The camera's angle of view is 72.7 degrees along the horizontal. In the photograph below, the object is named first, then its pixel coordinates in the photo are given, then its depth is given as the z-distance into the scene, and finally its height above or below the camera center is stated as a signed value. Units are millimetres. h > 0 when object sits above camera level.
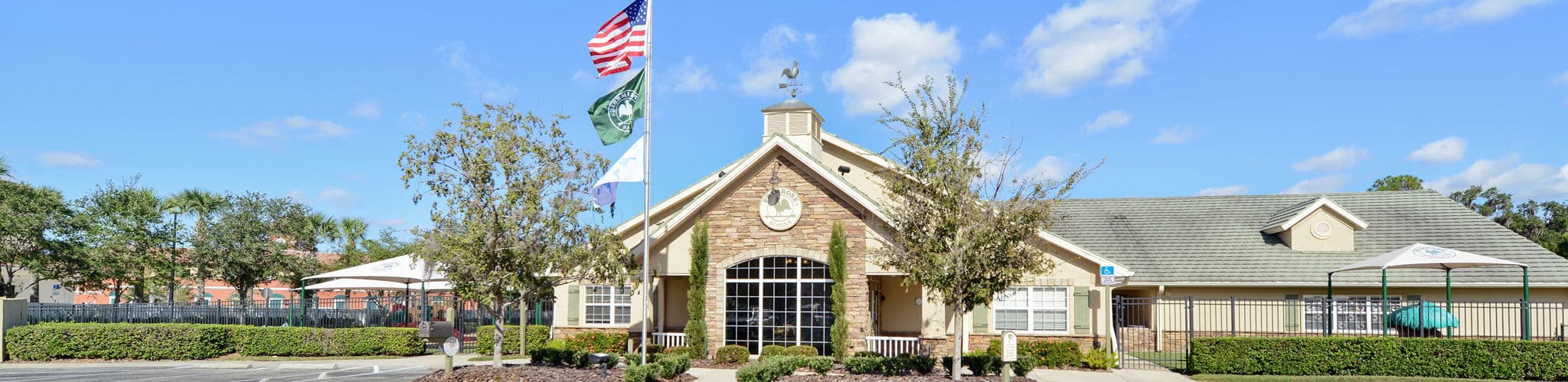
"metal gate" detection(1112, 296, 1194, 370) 25453 -2166
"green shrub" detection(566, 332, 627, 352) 22609 -2137
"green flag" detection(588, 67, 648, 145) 17500 +2104
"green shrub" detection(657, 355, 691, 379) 16672 -1984
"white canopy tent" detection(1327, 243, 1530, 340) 20234 -333
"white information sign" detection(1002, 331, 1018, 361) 15492 -1527
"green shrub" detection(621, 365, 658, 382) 14984 -1870
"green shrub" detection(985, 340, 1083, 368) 20047 -2085
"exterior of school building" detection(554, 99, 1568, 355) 20844 -375
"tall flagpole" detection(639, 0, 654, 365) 17266 +2472
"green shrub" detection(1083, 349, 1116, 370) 19797 -2185
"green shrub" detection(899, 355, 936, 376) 17094 -1963
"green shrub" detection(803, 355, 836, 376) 17422 -2016
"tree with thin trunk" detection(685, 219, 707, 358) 20594 -1062
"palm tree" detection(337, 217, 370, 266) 48188 +299
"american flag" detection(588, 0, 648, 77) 17531 +3279
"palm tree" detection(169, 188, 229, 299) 38725 +1272
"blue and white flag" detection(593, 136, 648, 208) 16859 +1070
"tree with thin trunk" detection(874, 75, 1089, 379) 15945 +323
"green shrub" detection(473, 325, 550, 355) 23641 -2197
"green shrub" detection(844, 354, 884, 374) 17016 -1967
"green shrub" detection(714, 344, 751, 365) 20031 -2124
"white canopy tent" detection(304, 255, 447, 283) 21141 -610
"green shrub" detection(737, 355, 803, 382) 15555 -1949
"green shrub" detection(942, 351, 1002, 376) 17125 -1948
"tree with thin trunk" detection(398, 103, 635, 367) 16359 +355
